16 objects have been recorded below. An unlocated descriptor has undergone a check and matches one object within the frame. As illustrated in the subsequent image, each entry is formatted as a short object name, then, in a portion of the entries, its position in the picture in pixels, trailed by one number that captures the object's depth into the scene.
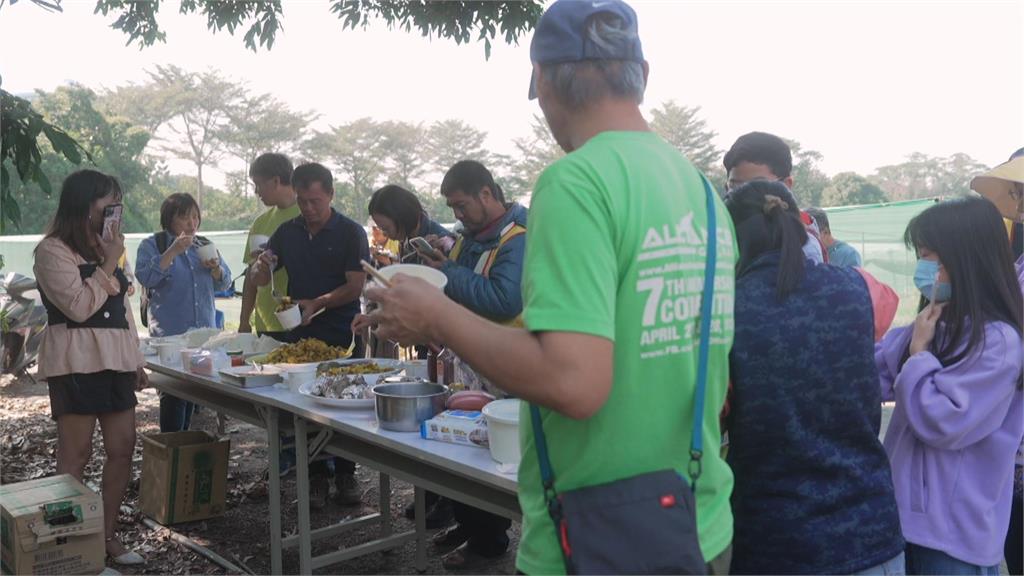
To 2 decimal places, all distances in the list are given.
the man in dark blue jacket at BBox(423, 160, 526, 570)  3.15
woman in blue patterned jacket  1.54
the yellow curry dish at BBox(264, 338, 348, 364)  3.79
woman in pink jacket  3.50
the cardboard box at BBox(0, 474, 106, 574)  3.36
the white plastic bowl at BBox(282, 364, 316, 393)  3.48
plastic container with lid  2.22
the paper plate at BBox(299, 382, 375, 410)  3.04
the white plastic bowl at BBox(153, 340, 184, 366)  4.45
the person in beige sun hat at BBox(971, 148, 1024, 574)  2.61
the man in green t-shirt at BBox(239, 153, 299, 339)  4.88
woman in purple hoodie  1.86
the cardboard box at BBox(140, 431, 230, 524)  4.36
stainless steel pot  2.70
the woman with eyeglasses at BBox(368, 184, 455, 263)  4.62
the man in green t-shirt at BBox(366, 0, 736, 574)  1.05
